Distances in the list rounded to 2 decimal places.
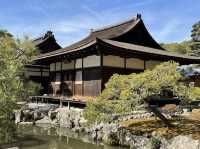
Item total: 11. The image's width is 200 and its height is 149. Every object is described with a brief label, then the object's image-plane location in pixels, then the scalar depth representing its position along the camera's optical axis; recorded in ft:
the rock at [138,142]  28.36
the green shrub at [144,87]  27.48
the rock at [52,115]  48.53
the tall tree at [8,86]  24.48
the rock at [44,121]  48.16
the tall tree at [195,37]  116.06
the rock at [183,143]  23.71
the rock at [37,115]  49.37
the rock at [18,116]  48.47
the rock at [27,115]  49.20
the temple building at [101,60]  47.76
